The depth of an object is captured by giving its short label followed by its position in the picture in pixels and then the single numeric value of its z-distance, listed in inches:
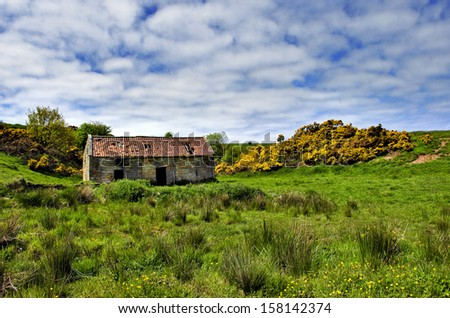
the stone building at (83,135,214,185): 991.6
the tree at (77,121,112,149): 1720.0
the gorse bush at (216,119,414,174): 1077.1
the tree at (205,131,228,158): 2285.9
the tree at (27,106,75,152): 1440.7
